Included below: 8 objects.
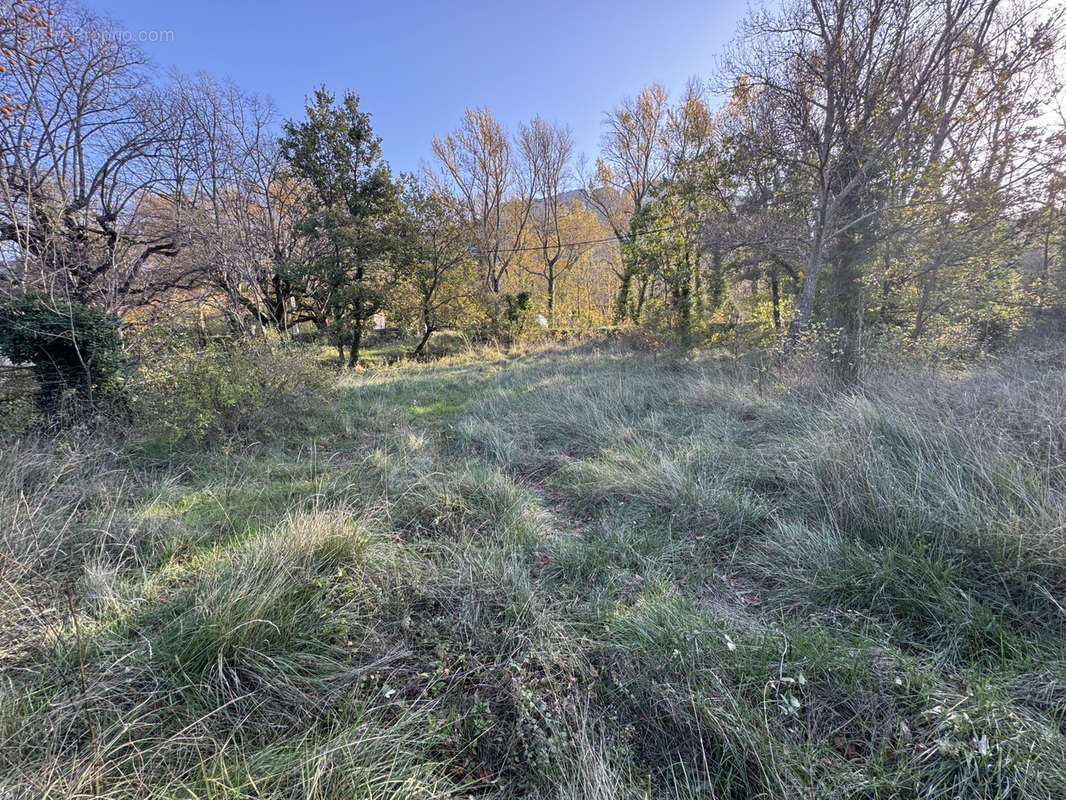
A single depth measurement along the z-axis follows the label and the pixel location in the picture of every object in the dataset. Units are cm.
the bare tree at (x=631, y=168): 1864
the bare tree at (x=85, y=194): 555
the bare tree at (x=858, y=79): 598
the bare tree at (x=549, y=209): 2373
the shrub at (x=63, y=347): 411
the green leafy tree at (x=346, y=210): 1241
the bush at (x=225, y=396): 462
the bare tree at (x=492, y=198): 2338
